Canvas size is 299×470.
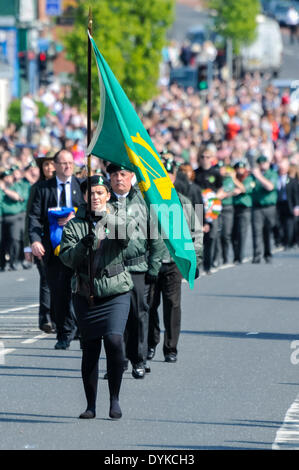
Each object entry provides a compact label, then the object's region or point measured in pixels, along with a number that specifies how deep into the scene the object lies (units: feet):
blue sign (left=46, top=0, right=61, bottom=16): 214.28
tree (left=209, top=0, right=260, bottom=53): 225.97
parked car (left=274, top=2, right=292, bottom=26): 283.79
